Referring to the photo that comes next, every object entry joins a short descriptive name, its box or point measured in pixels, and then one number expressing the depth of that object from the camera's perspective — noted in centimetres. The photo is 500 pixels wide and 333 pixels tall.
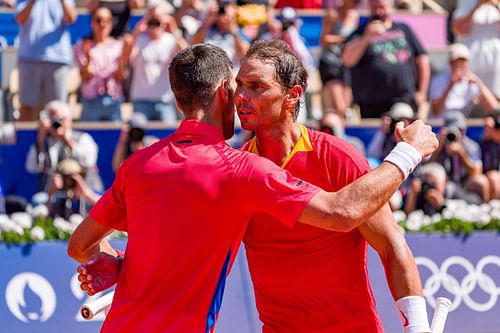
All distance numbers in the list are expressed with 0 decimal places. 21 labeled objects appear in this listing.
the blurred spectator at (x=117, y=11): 1306
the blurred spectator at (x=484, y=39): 1329
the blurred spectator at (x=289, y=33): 1271
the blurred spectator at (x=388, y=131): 1148
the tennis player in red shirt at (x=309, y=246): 495
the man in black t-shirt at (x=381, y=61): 1240
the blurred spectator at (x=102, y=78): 1242
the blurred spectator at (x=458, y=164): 1138
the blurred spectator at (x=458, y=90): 1259
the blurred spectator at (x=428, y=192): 1065
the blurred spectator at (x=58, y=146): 1122
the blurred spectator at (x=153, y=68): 1239
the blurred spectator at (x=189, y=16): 1373
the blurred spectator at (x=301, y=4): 1494
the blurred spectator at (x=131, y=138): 1134
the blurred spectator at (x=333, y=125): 1108
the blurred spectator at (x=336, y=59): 1295
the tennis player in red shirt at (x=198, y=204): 447
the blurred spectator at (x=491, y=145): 1185
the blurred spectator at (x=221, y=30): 1253
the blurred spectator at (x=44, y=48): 1239
